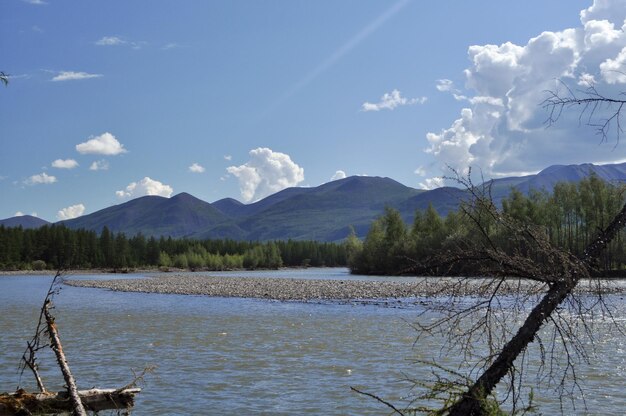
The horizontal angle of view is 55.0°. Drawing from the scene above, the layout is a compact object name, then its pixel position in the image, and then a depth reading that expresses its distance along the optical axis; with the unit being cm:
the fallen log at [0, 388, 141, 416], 878
